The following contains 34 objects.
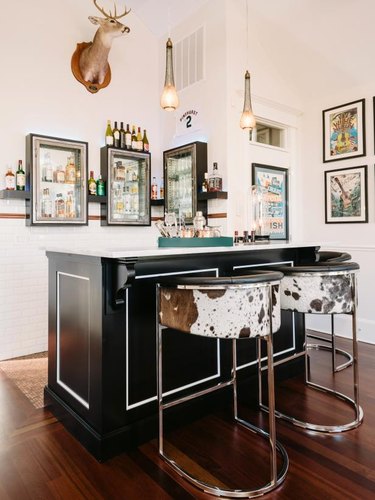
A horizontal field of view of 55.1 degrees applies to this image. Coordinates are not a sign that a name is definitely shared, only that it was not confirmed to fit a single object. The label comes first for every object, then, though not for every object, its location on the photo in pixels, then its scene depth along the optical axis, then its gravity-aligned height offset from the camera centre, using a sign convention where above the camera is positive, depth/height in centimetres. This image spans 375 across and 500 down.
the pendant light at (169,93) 261 +119
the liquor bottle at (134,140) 448 +139
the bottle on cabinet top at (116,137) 432 +137
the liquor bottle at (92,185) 413 +76
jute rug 267 -107
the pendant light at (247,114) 306 +117
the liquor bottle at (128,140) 442 +137
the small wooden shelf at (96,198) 408 +61
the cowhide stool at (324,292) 211 -25
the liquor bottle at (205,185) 407 +74
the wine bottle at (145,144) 460 +139
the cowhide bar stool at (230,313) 160 -29
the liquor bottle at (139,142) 452 +137
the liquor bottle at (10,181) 355 +70
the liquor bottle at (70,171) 394 +89
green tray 223 +5
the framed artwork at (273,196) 448 +70
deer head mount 367 +217
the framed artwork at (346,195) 398 +63
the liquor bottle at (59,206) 387 +50
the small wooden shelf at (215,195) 390 +61
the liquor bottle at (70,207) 395 +49
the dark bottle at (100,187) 419 +75
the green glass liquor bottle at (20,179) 362 +73
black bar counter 186 -55
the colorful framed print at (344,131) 398 +136
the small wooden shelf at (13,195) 349 +57
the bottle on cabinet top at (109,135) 424 +139
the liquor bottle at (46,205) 376 +50
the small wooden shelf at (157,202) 470 +64
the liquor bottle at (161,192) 476 +78
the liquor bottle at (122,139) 437 +137
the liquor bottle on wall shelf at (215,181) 396 +77
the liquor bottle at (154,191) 472 +79
